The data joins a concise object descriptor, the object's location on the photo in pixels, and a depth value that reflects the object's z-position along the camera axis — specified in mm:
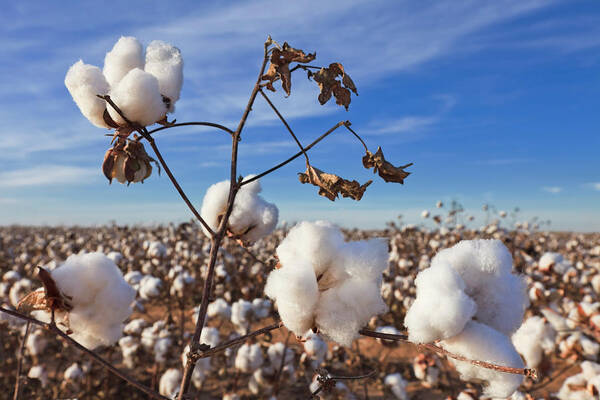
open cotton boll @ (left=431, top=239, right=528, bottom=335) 320
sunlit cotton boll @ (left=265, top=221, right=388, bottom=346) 313
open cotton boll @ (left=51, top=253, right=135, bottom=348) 426
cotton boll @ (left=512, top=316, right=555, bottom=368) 933
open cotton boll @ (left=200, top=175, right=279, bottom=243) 445
